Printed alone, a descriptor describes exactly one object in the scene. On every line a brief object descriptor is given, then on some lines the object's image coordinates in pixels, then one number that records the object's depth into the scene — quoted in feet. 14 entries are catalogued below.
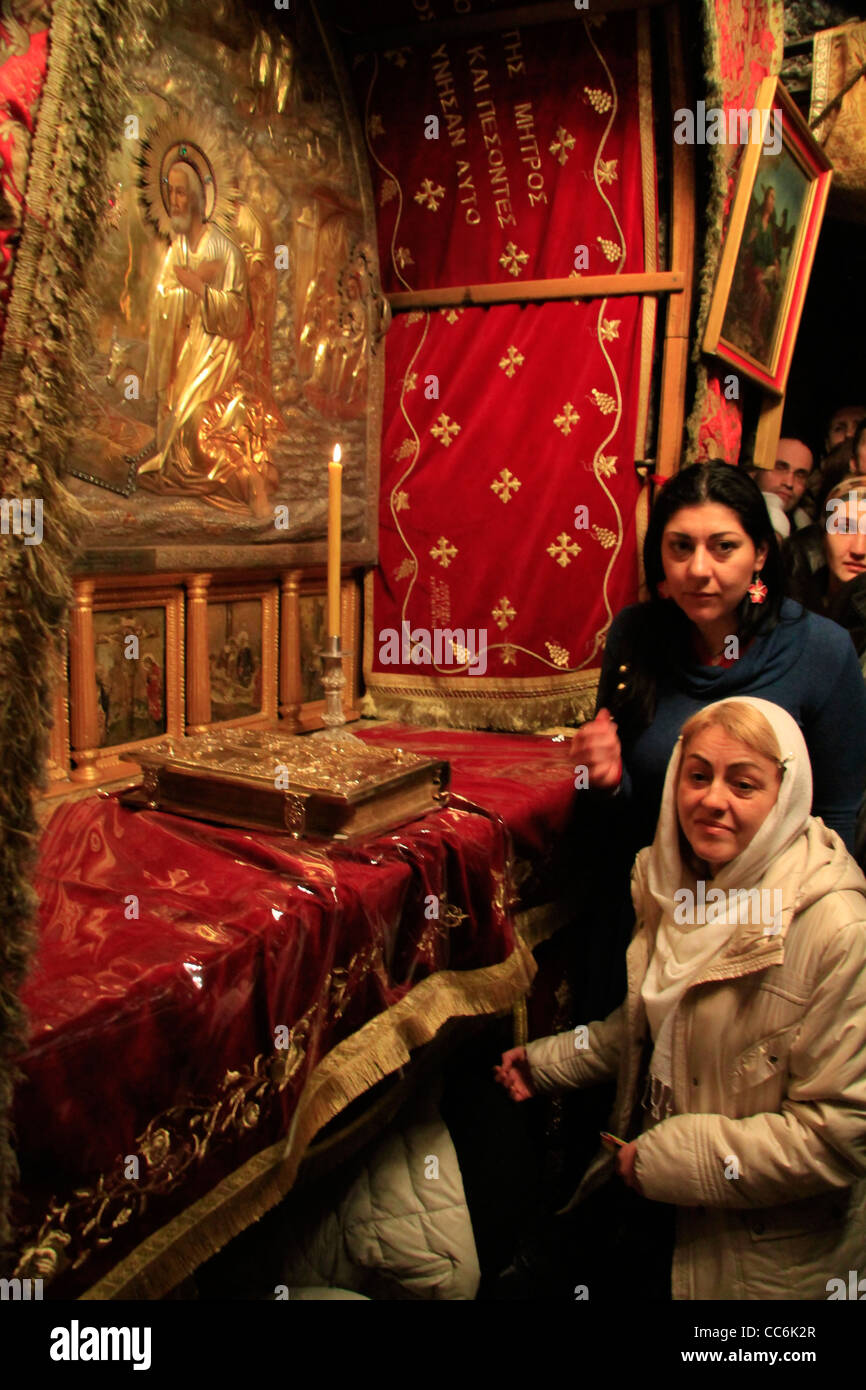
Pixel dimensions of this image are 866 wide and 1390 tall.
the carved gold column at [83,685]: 6.34
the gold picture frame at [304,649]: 8.36
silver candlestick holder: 6.77
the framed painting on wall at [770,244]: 8.80
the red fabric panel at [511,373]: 8.61
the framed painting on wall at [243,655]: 7.64
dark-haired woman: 6.52
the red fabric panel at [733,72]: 8.26
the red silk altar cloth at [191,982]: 3.31
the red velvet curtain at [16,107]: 2.76
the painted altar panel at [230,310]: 6.52
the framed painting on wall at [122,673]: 6.39
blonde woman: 4.82
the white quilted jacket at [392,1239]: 5.87
